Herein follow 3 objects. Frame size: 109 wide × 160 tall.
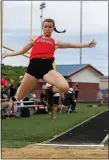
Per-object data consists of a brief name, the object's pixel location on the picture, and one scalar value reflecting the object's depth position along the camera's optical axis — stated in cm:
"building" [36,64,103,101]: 3847
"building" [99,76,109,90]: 6519
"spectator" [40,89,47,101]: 2072
